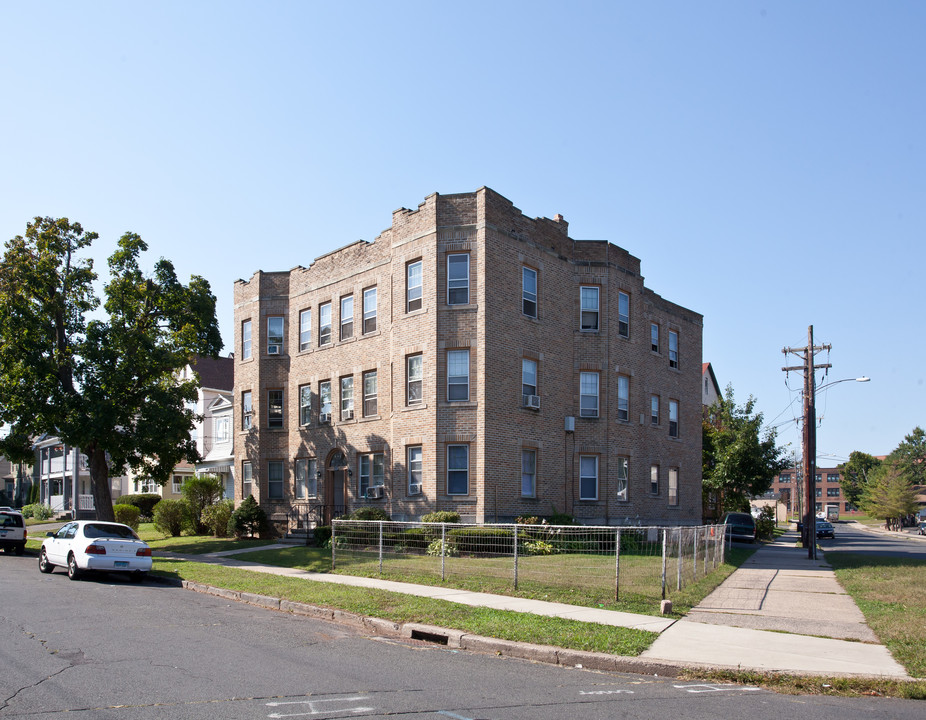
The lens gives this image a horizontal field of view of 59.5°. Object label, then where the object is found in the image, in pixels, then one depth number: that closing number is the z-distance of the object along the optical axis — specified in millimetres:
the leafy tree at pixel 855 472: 125712
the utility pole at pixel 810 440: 28359
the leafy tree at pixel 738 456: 40062
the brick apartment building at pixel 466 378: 24562
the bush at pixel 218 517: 31594
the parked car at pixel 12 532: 26906
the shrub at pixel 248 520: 30219
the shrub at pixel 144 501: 46938
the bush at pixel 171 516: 33969
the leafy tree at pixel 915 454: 112056
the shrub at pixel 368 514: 24219
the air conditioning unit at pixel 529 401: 25484
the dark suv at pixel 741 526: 36750
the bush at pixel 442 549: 16227
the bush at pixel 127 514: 37250
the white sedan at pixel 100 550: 18250
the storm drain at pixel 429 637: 10938
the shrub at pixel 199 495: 33906
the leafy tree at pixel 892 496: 85625
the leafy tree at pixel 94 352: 26359
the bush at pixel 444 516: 23078
